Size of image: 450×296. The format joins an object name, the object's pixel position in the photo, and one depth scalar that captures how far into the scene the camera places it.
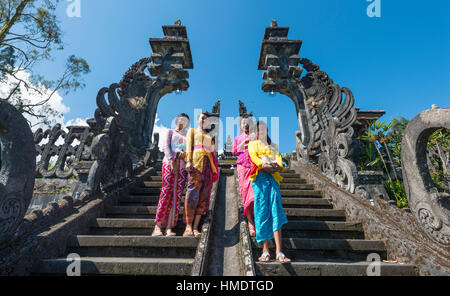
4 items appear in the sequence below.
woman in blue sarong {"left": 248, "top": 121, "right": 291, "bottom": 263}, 2.40
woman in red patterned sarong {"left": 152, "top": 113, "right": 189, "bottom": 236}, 2.90
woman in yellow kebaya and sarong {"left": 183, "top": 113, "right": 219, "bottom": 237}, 2.89
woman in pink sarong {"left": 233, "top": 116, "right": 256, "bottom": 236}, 2.87
